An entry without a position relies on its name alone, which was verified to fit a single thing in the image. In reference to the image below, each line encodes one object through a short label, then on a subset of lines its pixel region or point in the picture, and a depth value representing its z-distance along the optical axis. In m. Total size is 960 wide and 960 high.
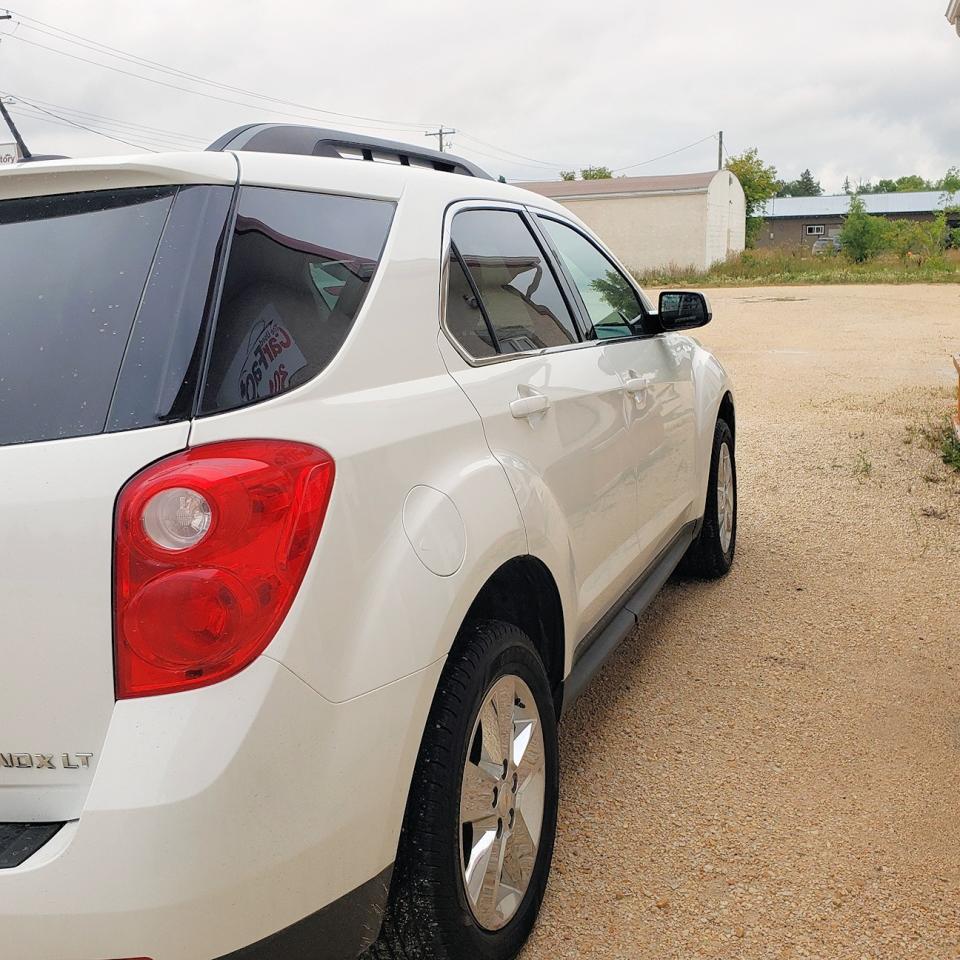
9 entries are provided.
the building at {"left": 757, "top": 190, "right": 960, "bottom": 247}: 85.56
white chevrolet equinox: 1.57
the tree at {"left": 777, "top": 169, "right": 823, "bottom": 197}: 168.75
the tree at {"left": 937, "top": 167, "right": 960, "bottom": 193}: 80.44
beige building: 40.38
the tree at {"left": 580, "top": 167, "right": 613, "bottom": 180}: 82.00
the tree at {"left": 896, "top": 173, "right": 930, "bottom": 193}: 138.75
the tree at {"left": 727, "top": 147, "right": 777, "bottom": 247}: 72.12
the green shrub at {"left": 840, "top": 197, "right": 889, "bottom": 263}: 42.81
